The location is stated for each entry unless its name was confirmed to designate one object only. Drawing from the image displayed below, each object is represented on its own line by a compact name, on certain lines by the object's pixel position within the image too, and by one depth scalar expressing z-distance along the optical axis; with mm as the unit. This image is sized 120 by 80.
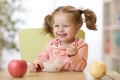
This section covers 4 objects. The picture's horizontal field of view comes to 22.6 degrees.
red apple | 1225
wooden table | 1194
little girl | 1416
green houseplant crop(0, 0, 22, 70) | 3597
